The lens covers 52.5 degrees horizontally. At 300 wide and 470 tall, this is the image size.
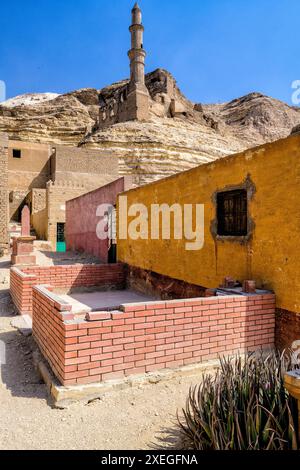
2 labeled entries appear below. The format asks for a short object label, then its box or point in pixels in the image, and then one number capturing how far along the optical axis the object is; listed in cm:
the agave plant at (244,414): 182
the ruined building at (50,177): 1822
